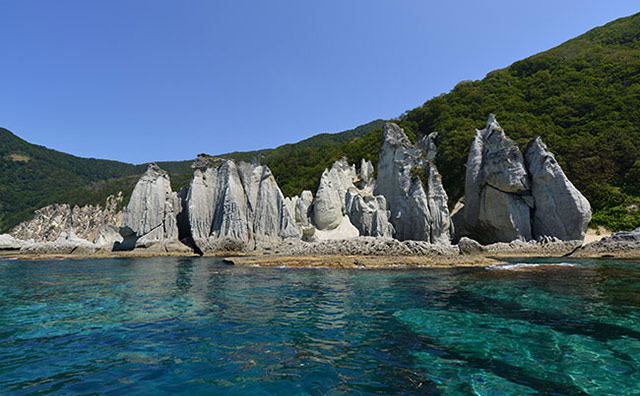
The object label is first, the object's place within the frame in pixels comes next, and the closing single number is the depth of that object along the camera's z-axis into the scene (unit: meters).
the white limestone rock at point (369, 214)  29.34
